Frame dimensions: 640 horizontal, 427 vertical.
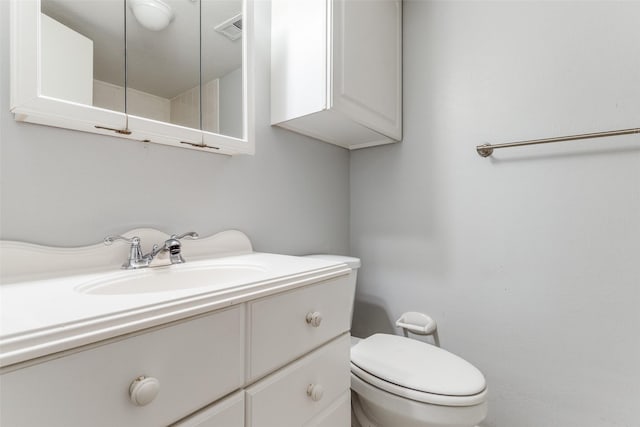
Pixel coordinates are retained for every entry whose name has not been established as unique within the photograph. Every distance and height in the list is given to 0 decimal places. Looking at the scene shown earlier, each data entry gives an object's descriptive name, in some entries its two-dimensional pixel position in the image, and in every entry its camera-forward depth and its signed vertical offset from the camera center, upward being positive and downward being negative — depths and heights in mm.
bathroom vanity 370 -208
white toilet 872 -545
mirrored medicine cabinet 664 +399
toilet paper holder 1375 -534
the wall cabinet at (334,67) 1075 +577
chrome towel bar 1005 +273
